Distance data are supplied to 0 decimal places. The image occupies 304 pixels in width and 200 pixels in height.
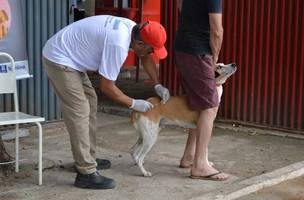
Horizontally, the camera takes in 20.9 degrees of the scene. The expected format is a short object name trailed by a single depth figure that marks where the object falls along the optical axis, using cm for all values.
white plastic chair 683
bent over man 642
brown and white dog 718
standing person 705
